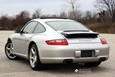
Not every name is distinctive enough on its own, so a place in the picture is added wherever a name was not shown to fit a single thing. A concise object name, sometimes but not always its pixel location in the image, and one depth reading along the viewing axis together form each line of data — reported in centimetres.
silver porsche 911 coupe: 780
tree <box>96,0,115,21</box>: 7700
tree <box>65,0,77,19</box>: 7675
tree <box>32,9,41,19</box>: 7962
